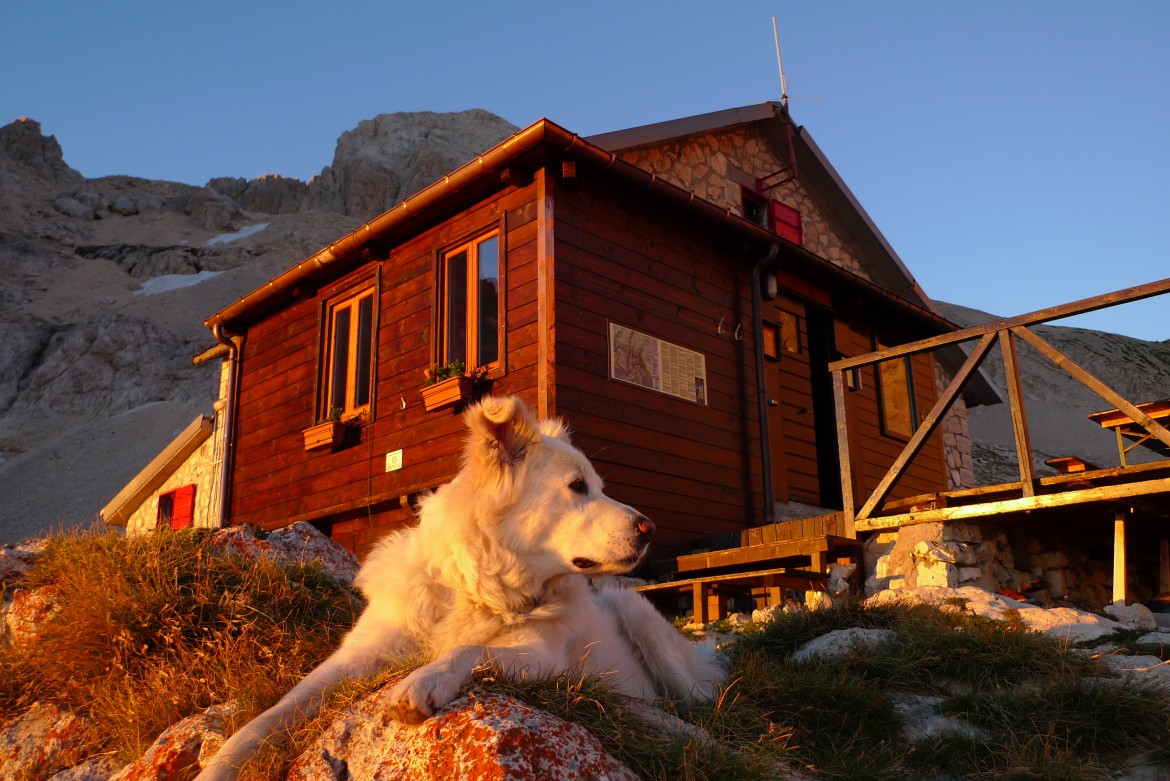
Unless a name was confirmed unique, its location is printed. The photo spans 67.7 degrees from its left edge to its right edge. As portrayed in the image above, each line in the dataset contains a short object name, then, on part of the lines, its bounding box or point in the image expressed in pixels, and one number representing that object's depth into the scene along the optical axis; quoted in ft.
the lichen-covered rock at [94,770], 11.18
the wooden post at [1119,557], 21.09
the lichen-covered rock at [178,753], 9.86
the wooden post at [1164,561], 25.00
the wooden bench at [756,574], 22.91
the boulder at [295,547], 17.30
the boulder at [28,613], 14.01
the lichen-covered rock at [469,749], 7.50
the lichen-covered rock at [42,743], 11.75
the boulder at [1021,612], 16.63
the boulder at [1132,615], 19.16
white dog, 9.79
